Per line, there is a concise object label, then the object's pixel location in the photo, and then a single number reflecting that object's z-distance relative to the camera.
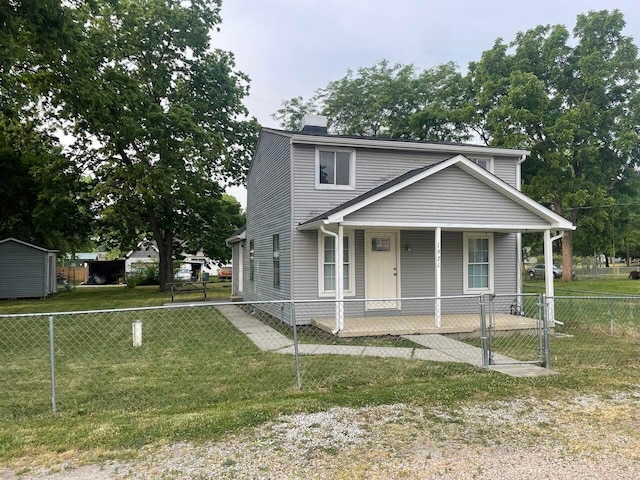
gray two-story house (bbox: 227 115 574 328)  10.30
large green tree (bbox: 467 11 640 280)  26.38
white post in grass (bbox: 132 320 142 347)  8.12
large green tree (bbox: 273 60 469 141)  30.23
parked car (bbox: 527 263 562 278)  37.28
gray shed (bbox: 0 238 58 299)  21.64
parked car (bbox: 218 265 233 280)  39.61
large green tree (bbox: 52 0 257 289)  20.12
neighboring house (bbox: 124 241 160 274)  32.06
